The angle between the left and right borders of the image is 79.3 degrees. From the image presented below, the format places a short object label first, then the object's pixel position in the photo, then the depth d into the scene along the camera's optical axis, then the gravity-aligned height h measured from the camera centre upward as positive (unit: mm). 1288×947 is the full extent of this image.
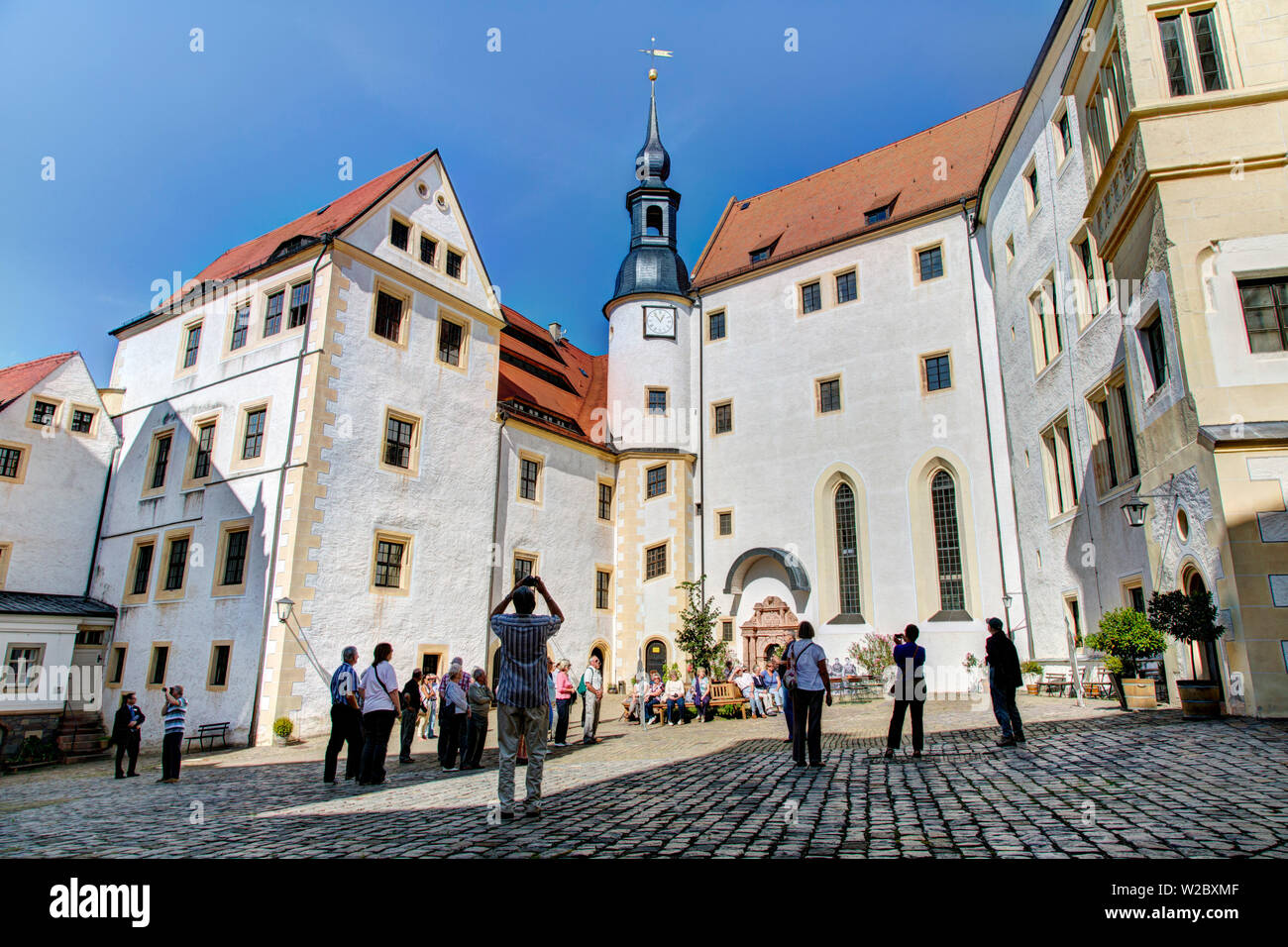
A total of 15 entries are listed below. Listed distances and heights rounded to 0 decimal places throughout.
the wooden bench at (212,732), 19031 -1630
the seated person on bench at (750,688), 20641 -616
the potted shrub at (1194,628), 10938 +527
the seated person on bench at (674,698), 20062 -831
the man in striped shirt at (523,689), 6262 -193
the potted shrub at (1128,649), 12688 +275
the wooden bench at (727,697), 20516 -831
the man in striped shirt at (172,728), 12727 -1016
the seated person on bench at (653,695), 20109 -778
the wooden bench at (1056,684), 18031 -387
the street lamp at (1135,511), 13250 +2619
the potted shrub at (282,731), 18469 -1540
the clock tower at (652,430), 29734 +9521
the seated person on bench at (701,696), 20453 -794
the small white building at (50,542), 21750 +3749
